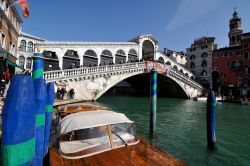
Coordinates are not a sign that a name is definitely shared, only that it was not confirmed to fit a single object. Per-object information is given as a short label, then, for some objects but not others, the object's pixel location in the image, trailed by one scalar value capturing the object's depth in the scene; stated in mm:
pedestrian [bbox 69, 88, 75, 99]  15695
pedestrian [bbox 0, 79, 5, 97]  9914
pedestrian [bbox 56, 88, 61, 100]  14992
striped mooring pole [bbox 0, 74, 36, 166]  1338
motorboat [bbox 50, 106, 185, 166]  2869
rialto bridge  16641
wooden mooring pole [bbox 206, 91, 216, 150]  5742
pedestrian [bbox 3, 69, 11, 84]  10398
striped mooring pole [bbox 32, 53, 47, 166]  2443
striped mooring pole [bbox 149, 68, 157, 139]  6652
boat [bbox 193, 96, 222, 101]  26562
